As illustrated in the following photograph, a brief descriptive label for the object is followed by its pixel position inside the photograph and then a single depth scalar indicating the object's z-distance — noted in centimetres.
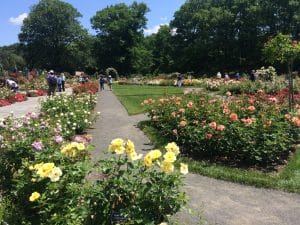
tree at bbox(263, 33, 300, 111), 852
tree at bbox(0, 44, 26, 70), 5073
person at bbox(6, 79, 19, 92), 1771
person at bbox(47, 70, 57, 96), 1363
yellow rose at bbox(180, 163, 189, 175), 259
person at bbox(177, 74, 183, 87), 2297
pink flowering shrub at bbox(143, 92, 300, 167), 497
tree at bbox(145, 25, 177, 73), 4048
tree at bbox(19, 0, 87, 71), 4559
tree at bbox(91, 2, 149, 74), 4576
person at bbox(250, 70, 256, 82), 1943
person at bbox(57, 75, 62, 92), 1891
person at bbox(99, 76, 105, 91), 2246
